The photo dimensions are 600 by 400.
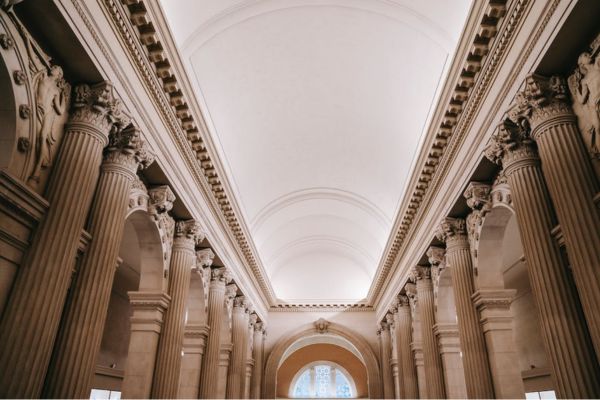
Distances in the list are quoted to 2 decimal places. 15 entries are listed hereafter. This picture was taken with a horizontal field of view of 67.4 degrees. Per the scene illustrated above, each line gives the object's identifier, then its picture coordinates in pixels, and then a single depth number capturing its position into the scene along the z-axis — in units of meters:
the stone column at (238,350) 16.02
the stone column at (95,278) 5.65
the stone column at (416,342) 15.41
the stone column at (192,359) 12.10
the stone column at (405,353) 16.06
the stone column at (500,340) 8.71
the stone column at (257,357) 21.33
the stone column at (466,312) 9.01
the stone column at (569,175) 5.36
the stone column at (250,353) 19.85
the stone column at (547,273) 5.60
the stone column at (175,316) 9.15
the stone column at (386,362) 21.75
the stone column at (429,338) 12.27
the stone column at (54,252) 4.90
